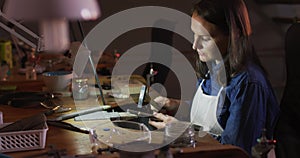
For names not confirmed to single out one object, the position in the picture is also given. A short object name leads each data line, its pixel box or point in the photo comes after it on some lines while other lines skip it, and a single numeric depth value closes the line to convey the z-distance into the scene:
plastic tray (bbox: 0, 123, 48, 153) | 1.39
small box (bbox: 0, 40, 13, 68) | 3.16
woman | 1.75
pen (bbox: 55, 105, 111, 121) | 1.76
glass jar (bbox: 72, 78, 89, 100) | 2.12
